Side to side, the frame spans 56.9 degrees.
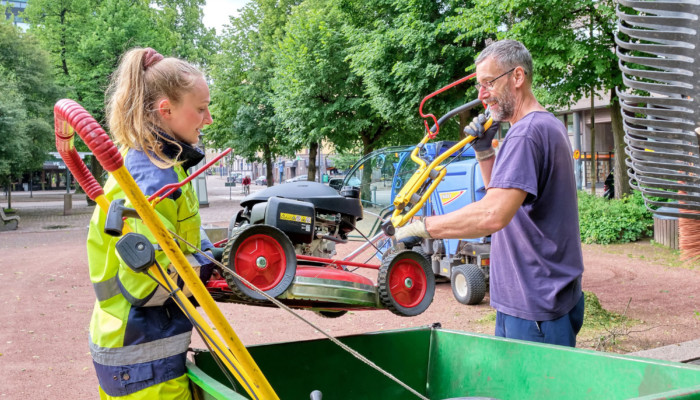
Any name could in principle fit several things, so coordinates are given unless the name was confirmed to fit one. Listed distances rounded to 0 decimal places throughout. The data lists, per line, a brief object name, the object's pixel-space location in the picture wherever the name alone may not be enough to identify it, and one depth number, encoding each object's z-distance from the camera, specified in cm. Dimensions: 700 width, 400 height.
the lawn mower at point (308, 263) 253
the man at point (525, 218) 244
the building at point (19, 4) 8042
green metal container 229
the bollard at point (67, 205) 2702
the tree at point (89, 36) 2997
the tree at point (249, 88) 3244
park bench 2028
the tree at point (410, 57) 1873
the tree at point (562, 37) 1408
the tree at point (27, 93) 2283
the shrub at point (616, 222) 1408
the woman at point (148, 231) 185
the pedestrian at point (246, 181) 4230
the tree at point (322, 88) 2520
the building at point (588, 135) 4012
